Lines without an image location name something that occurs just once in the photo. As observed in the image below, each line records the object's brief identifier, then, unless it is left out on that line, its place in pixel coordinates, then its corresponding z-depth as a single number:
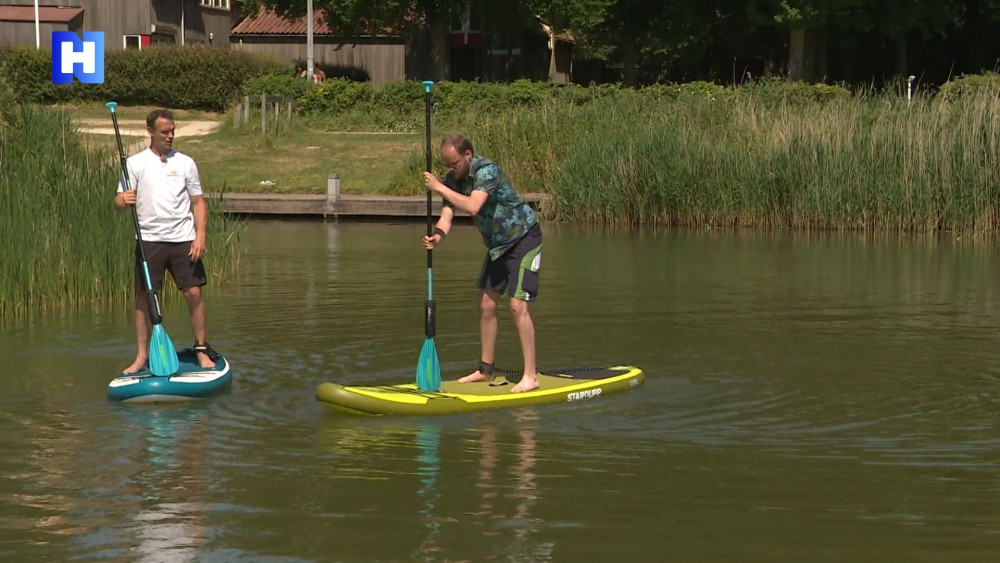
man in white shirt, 11.05
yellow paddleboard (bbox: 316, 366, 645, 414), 10.29
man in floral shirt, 10.67
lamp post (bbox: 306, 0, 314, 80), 48.59
